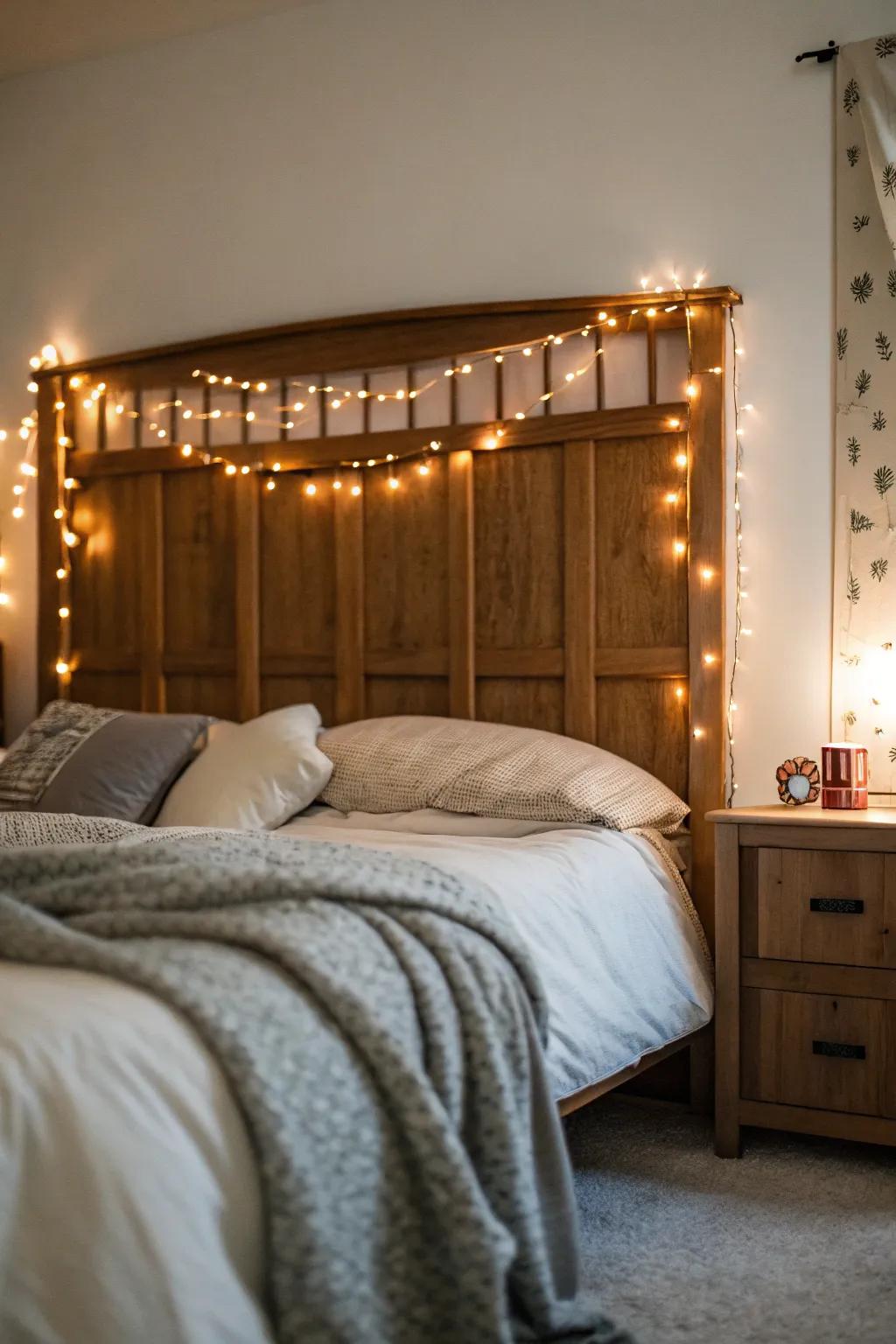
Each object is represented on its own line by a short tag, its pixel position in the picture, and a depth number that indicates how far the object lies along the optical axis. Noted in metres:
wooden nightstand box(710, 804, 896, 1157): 2.52
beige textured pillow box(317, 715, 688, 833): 2.74
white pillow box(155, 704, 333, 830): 2.92
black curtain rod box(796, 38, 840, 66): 2.92
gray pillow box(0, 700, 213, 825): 3.05
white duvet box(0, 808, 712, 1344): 1.22
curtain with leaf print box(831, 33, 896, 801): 2.86
